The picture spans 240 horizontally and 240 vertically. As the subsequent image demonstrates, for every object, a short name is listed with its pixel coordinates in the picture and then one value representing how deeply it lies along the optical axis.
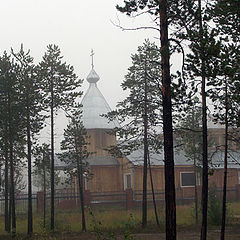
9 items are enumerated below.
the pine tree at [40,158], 29.66
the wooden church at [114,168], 45.75
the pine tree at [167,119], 13.11
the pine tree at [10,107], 28.08
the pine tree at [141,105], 29.64
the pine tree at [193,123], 35.12
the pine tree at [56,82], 30.19
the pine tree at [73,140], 31.59
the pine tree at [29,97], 28.73
